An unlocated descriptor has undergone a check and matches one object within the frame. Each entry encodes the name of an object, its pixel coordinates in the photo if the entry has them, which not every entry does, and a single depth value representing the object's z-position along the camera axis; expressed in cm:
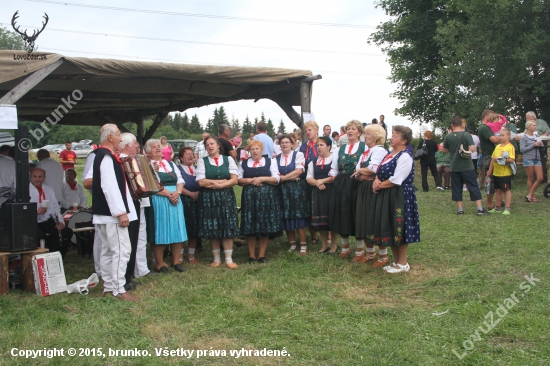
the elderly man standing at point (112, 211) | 478
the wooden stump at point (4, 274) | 506
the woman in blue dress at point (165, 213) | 605
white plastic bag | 517
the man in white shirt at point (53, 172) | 813
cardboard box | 512
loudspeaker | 514
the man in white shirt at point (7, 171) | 693
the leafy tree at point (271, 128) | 6526
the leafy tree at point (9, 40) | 4964
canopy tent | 514
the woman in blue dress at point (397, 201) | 536
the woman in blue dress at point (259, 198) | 645
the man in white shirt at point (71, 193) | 830
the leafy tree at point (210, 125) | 6919
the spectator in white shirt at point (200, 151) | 648
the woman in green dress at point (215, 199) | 623
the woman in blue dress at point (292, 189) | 671
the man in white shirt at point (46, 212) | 664
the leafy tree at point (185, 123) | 6675
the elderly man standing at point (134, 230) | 546
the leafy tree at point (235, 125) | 7074
